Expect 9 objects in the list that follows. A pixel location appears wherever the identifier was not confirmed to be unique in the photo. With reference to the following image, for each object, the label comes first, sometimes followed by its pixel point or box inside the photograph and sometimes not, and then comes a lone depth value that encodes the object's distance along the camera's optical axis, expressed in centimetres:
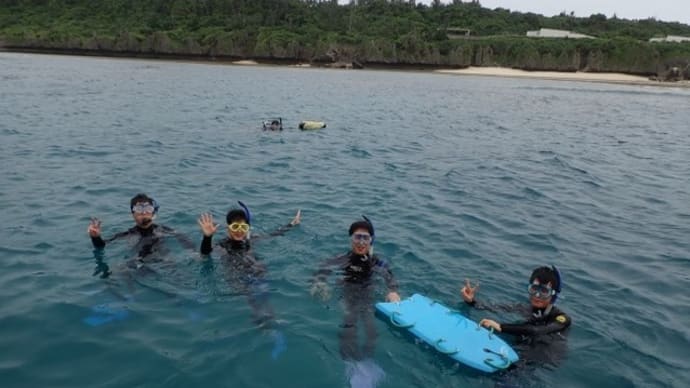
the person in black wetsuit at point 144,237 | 788
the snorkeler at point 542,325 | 609
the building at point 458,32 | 12564
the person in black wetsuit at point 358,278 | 681
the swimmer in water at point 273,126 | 2188
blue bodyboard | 566
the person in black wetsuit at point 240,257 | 738
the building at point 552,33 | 11919
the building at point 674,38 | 11264
